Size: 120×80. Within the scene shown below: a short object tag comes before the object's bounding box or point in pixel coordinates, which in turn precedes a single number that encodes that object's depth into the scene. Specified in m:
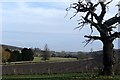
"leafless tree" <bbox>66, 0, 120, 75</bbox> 20.84
